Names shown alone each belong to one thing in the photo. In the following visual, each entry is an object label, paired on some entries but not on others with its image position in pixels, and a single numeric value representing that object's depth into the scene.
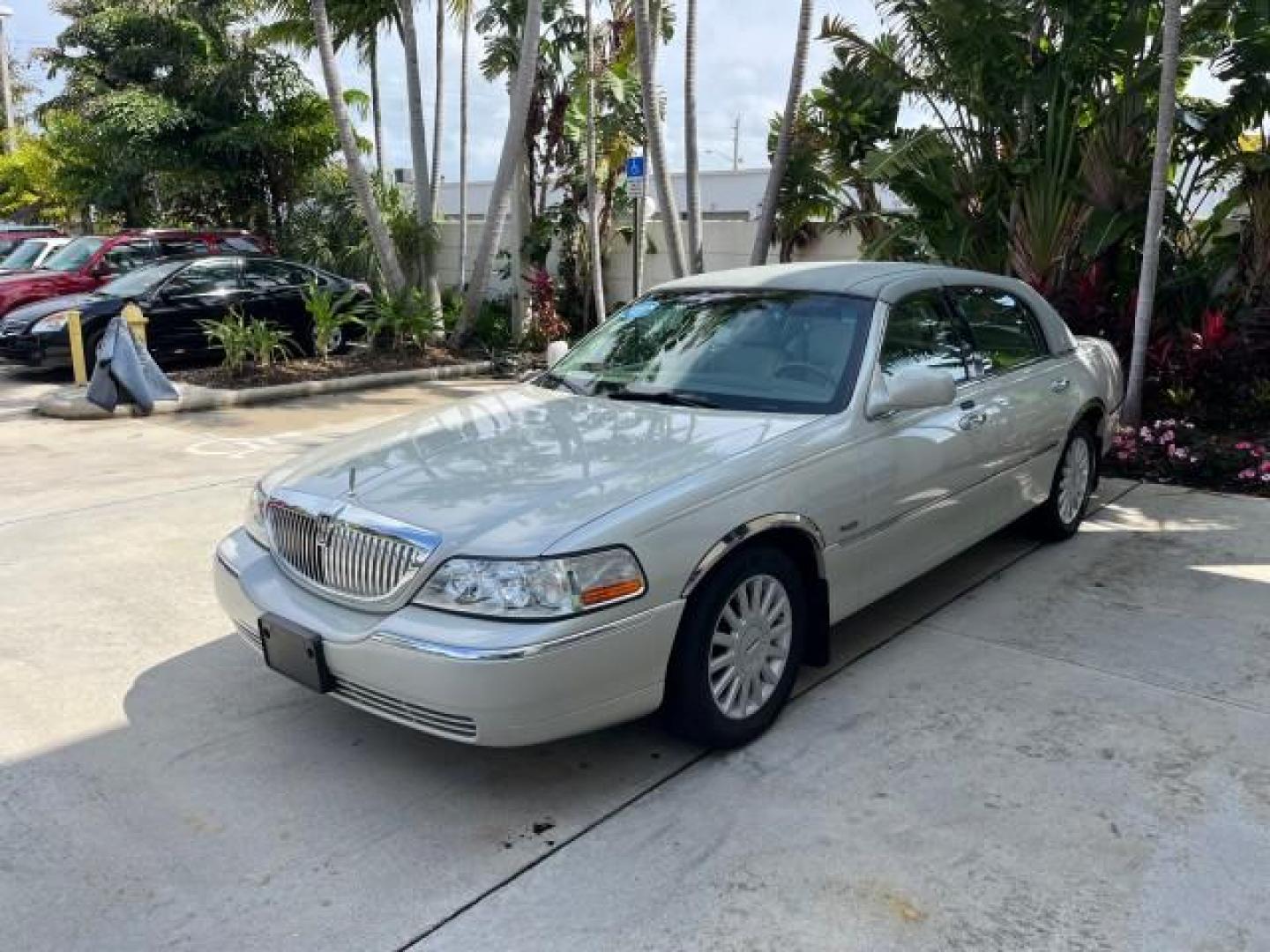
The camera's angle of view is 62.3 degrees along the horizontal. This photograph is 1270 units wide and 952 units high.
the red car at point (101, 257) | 13.11
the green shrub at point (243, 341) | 11.36
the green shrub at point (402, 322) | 12.98
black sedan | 11.62
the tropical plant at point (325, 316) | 11.97
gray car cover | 9.90
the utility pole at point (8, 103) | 30.91
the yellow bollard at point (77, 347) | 11.05
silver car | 3.08
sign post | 11.80
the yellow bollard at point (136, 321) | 10.39
